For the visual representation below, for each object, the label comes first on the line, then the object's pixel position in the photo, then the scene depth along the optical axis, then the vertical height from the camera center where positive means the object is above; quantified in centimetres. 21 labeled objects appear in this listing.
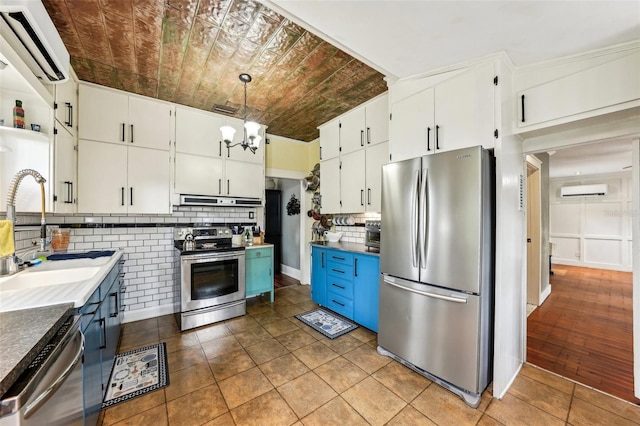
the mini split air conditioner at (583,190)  643 +61
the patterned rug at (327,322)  290 -135
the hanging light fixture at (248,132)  256 +83
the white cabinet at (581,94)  160 +84
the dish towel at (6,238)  147 -14
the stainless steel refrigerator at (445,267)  183 -43
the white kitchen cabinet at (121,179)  277 +41
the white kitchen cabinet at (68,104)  223 +105
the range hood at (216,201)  323 +18
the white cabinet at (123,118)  277 +113
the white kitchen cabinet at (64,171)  218 +41
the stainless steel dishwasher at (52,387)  69 -56
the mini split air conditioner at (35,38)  125 +101
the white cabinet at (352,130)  340 +116
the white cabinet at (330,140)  380 +115
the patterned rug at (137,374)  191 -136
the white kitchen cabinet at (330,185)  382 +45
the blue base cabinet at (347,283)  283 -88
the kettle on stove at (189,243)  313 -38
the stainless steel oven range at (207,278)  295 -80
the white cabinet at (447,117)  196 +84
